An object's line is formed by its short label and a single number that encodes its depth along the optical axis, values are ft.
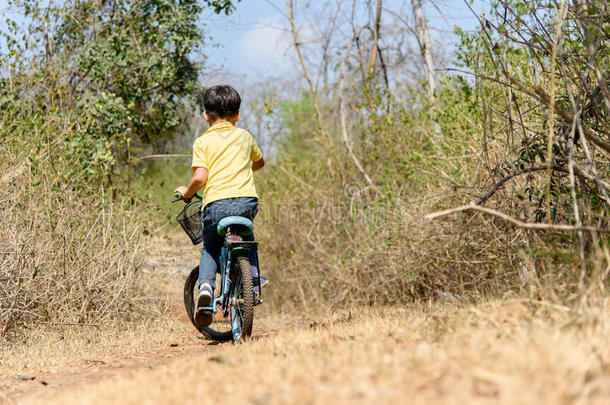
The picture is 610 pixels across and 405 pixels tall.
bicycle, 32.86
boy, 33.91
